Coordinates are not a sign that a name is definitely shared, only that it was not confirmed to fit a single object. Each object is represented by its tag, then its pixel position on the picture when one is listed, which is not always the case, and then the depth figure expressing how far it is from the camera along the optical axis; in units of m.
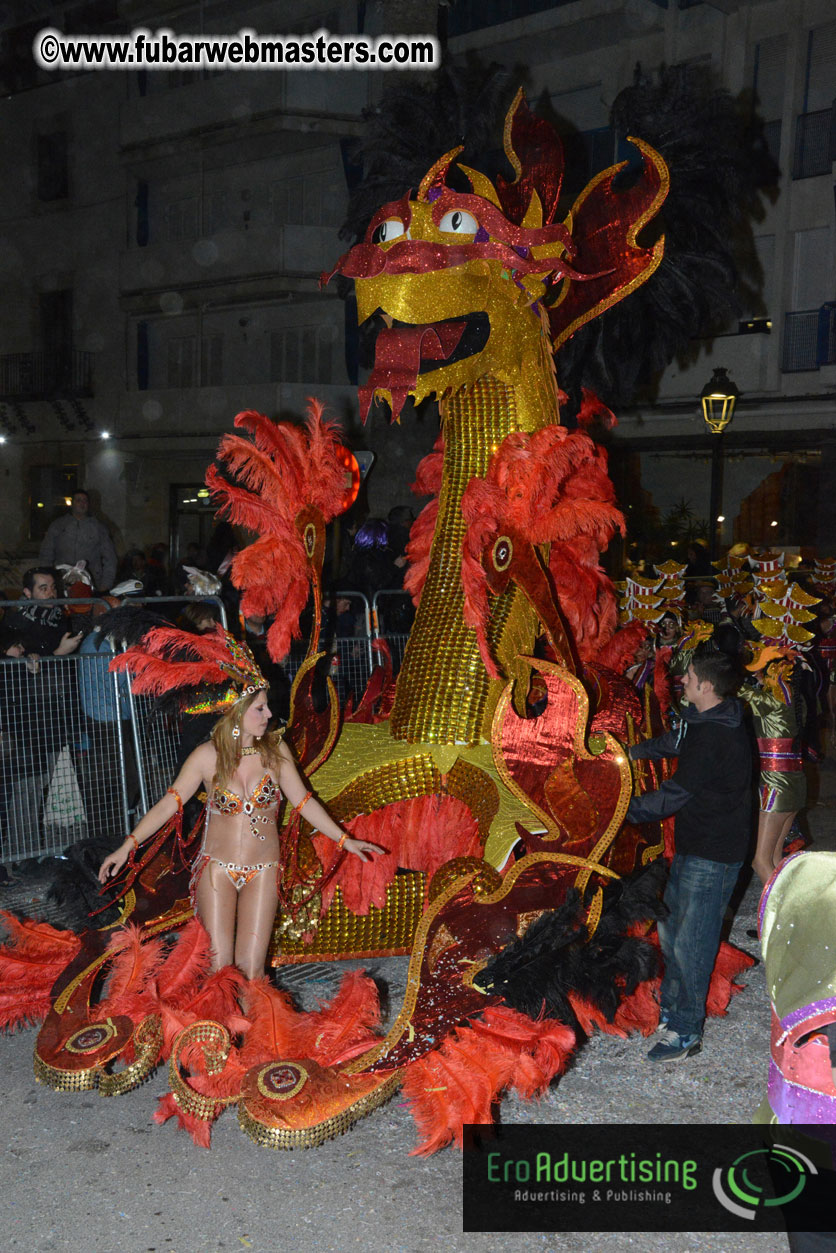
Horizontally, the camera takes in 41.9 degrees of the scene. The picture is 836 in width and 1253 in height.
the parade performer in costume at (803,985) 1.85
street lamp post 11.14
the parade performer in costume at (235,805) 3.56
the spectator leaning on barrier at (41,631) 6.11
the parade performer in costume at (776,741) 4.82
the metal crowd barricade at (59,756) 5.68
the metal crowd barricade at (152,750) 5.86
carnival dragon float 3.11
